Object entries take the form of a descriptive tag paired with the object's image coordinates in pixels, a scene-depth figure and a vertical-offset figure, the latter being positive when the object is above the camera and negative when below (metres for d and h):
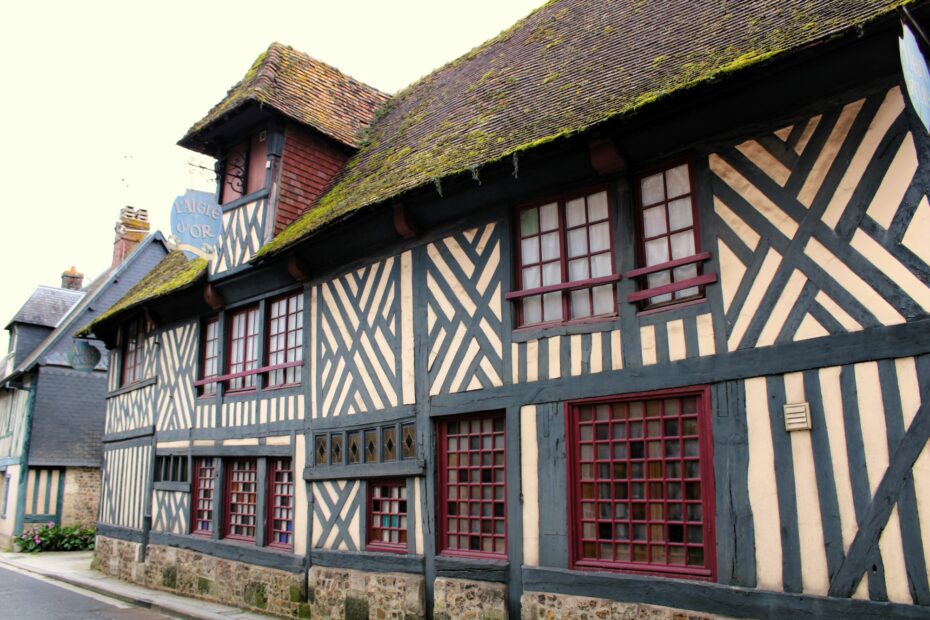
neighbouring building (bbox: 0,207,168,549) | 18.17 +1.29
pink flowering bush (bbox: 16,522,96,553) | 17.45 -1.66
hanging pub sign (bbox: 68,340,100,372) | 15.76 +2.36
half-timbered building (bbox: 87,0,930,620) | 5.14 +1.19
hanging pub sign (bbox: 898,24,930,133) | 4.34 +2.30
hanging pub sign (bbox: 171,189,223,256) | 10.83 +3.63
